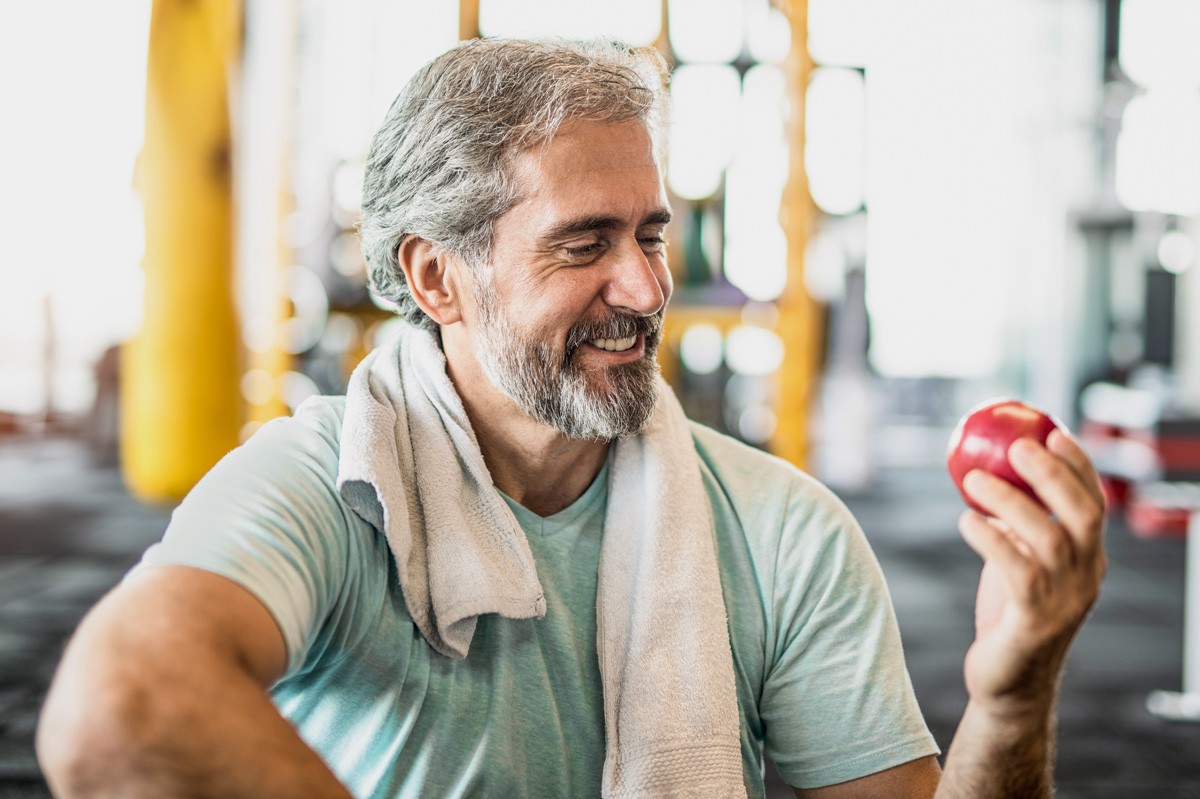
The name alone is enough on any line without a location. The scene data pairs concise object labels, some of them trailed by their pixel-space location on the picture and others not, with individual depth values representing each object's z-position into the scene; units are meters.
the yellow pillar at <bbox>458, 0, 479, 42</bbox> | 4.98
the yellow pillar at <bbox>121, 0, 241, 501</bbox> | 4.96
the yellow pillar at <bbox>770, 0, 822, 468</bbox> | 5.44
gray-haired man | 0.86
